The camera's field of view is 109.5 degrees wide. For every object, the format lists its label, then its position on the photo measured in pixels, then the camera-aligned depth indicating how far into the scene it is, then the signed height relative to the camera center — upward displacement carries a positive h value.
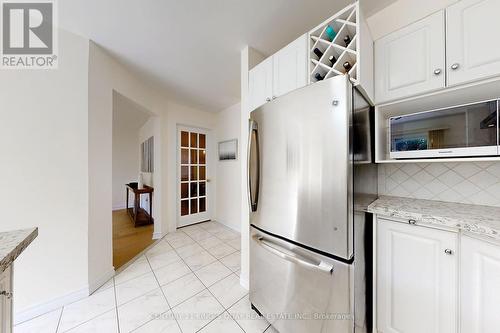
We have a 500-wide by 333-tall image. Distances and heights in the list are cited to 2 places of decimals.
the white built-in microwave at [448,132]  0.97 +0.21
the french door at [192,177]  3.63 -0.22
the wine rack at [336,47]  1.10 +0.82
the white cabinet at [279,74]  1.33 +0.78
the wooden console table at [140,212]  3.81 -1.02
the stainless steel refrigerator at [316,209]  0.96 -0.27
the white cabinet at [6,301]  0.59 -0.47
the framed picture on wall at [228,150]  3.50 +0.34
